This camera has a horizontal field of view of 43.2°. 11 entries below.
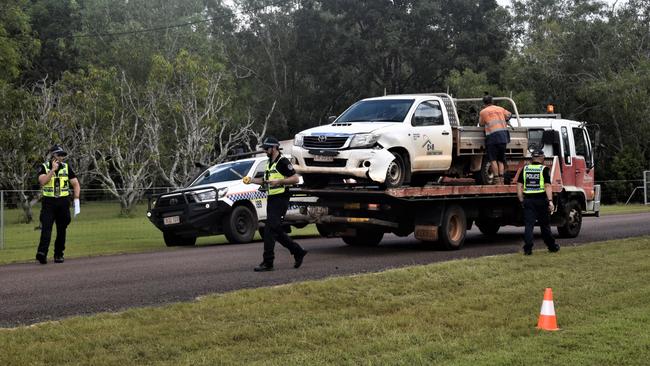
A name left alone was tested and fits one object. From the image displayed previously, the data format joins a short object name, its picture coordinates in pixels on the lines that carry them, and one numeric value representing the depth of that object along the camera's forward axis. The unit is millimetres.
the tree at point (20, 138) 28703
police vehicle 16812
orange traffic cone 7535
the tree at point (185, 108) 35531
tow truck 13391
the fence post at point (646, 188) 39125
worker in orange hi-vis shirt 14797
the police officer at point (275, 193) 11078
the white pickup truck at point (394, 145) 12904
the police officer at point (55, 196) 13172
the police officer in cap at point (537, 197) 13211
